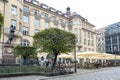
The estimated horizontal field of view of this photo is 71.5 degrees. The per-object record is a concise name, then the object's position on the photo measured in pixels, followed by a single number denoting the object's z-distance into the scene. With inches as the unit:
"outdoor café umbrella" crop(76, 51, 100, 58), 508.3
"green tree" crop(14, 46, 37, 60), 401.0
